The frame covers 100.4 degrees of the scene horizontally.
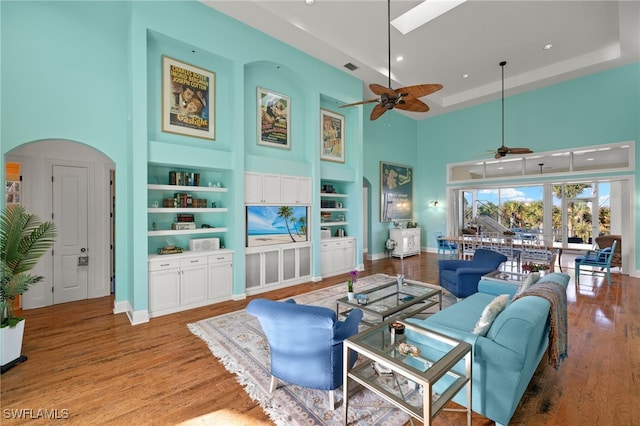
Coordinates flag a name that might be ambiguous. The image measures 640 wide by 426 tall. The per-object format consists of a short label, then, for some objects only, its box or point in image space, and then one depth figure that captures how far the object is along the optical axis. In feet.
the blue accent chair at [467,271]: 13.89
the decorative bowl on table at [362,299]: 11.05
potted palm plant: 8.78
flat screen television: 16.65
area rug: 6.62
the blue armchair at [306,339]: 6.53
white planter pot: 8.59
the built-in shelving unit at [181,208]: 13.98
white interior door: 14.23
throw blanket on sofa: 7.04
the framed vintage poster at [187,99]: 13.98
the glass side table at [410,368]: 5.07
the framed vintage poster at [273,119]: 17.49
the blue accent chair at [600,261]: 17.80
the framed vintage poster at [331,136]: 20.84
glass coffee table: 10.25
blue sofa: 5.87
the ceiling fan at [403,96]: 10.48
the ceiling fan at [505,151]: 18.82
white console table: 28.02
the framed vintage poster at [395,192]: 28.96
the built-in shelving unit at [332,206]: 21.54
